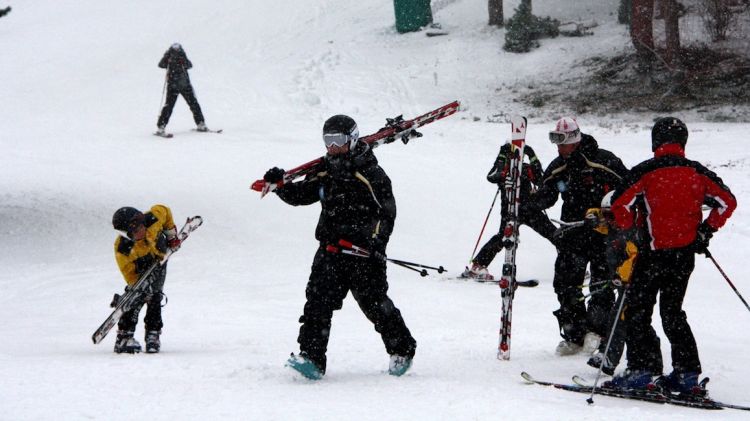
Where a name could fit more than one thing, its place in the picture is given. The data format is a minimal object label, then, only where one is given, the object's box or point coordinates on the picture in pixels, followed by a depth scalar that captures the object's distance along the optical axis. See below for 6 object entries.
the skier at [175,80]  36.25
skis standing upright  13.59
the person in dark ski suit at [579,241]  13.89
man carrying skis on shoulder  12.15
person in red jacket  11.23
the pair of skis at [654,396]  10.66
